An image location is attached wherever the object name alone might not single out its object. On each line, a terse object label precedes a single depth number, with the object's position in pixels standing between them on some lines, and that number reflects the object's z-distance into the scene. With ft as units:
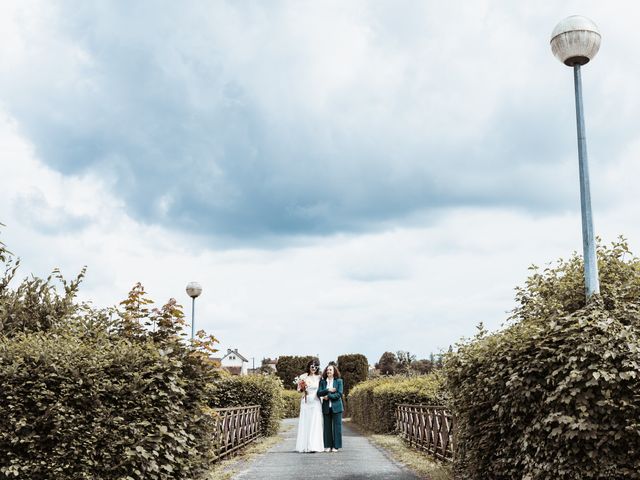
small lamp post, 58.90
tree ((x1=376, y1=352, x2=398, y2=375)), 216.86
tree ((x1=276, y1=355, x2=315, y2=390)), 159.33
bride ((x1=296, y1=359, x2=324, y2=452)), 47.96
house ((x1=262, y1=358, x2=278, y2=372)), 356.59
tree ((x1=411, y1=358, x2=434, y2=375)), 201.36
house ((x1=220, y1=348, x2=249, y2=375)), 391.45
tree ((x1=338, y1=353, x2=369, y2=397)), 156.76
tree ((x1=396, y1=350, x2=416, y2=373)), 206.11
